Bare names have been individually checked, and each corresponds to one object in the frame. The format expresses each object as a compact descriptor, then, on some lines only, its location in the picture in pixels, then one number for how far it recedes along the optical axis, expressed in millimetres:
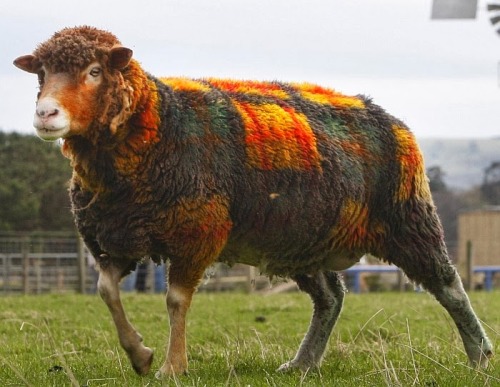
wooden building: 48969
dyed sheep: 5773
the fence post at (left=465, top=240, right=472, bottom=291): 26484
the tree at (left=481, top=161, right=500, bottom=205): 81938
